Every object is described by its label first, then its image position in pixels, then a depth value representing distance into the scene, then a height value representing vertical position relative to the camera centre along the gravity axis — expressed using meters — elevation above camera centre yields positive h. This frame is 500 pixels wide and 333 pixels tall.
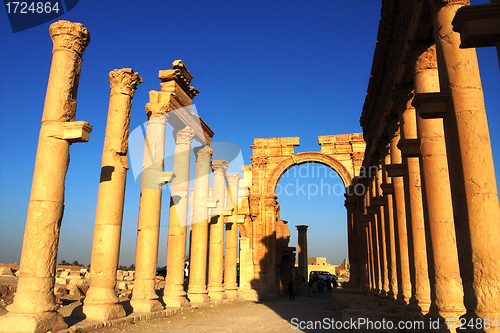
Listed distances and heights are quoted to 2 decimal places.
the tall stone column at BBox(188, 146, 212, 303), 15.53 +1.09
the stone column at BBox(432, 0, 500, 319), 5.39 +1.15
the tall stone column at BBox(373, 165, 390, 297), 16.30 +0.40
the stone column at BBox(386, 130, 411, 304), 11.98 +0.70
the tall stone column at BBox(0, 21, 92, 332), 6.98 +1.22
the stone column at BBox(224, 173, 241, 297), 19.77 +0.41
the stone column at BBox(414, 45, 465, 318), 7.83 +0.76
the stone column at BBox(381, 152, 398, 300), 14.16 +0.40
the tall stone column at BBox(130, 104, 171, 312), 11.02 +1.26
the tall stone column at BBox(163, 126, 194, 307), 12.98 +1.18
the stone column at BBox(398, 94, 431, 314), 9.90 +0.65
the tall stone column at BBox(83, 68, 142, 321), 9.06 +1.25
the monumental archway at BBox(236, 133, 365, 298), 29.38 +6.21
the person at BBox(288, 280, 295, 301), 27.00 -2.04
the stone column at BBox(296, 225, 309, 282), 37.69 +0.97
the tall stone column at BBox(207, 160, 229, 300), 17.73 +0.59
